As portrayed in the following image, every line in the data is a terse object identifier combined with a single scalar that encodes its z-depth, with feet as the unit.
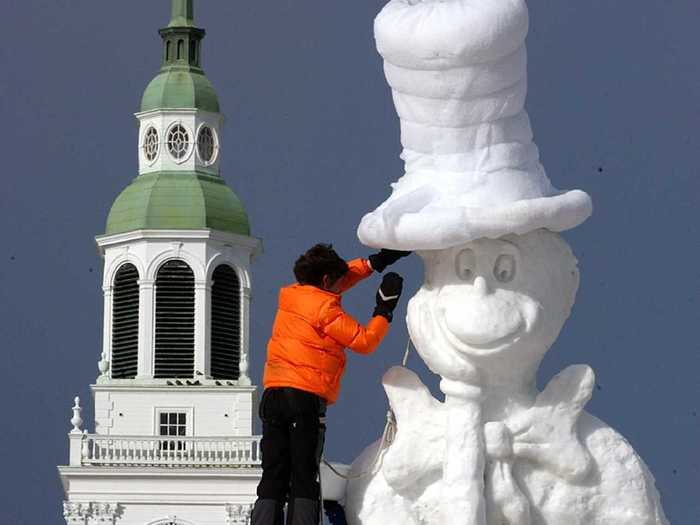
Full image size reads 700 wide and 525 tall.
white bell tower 314.96
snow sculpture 62.59
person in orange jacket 62.54
